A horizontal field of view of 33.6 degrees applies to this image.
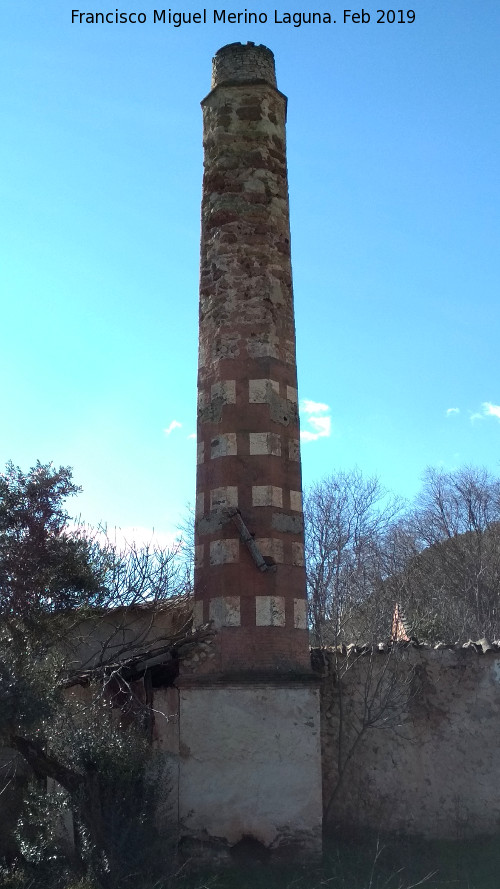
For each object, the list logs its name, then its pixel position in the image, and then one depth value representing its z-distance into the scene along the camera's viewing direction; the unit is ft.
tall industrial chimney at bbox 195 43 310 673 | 33.37
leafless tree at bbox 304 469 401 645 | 71.31
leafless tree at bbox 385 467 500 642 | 85.15
